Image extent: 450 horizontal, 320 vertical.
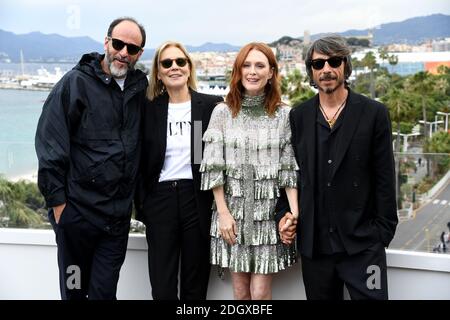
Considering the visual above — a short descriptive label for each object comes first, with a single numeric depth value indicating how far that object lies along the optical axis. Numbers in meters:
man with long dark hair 1.93
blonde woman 2.19
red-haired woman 2.10
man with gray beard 2.07
